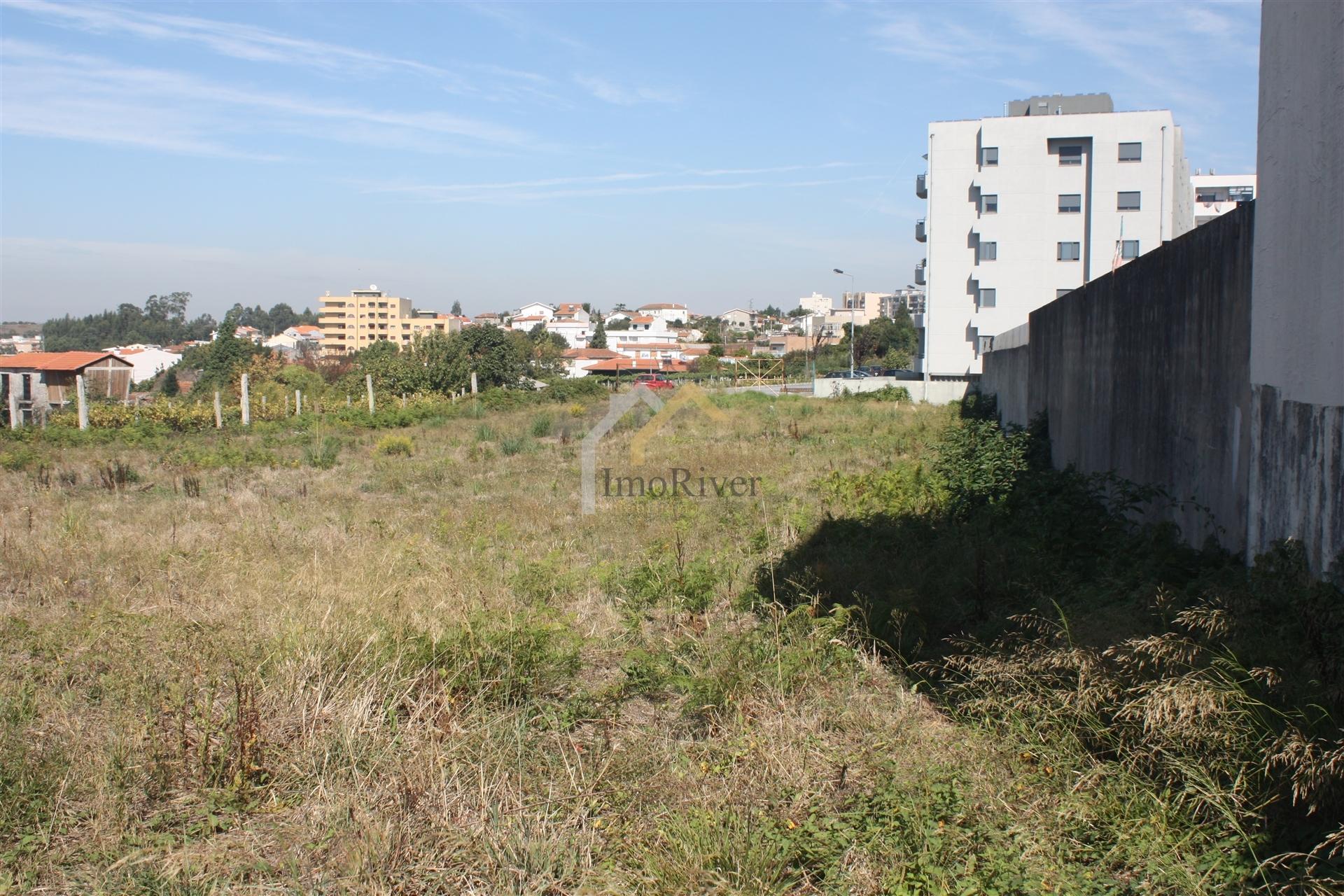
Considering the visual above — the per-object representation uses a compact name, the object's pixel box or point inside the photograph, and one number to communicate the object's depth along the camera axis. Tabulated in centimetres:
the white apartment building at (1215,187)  7175
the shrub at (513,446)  1697
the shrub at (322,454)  1557
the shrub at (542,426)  2025
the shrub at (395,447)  1714
